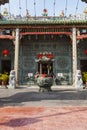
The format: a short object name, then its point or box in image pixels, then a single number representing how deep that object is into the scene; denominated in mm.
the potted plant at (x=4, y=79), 21766
